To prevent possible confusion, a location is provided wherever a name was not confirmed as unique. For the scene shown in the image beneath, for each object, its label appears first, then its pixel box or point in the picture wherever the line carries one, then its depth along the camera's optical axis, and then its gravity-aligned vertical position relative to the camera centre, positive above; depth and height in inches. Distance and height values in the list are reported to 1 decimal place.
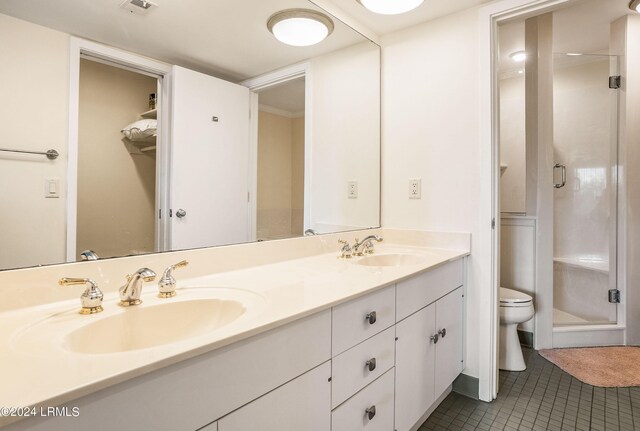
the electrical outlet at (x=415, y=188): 79.4 +7.2
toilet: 83.1 -25.9
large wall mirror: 36.3 +12.2
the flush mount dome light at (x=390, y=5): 62.1 +38.6
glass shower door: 98.7 +9.5
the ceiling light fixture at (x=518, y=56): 110.6 +52.9
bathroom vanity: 22.4 -11.3
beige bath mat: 77.3 -35.1
